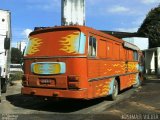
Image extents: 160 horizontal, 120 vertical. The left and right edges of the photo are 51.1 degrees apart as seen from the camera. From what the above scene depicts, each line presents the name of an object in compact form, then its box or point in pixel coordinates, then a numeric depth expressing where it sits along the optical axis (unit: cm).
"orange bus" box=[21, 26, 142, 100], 551
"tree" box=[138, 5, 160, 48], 2279
